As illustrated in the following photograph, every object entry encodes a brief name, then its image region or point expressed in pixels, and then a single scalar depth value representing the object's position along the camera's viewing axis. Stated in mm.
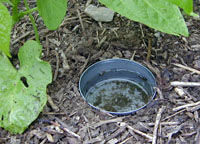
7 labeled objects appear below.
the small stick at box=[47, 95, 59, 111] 520
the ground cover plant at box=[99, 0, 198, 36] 417
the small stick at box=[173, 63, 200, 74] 542
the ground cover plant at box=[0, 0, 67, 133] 482
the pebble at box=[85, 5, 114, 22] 592
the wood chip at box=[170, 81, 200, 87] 529
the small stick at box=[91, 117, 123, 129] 506
